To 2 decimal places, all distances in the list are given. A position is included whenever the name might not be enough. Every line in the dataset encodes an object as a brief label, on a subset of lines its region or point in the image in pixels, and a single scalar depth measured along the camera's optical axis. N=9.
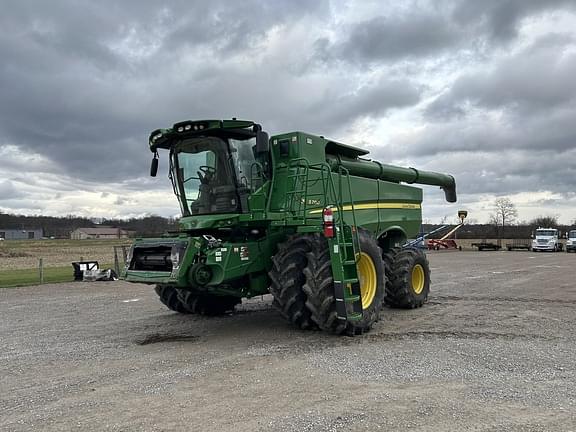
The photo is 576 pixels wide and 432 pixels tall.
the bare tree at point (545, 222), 87.56
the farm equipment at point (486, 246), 47.28
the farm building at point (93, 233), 113.09
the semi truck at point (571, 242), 44.53
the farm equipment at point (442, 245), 45.59
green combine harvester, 7.69
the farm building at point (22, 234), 137.65
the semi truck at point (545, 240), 46.31
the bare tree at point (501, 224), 79.94
